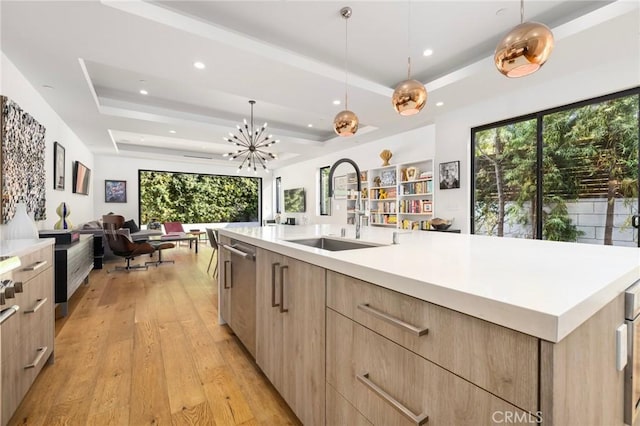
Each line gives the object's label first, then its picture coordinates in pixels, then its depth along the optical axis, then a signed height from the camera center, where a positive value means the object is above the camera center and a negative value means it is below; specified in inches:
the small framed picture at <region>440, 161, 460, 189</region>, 184.7 +24.8
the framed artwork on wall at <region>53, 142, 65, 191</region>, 165.3 +26.4
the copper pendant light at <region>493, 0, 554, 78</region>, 62.6 +36.9
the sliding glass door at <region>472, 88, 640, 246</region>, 123.6 +20.0
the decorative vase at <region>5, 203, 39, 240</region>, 83.7 -5.1
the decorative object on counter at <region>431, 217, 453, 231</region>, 181.5 -7.2
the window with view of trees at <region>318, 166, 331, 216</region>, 338.9 +23.8
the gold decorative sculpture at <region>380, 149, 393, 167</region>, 239.6 +47.6
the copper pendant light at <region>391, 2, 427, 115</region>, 88.0 +35.8
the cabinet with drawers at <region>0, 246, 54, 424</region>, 55.7 -26.9
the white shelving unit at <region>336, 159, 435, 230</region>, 213.5 +14.3
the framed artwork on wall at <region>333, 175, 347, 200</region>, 299.4 +32.9
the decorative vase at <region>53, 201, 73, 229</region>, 159.2 -3.1
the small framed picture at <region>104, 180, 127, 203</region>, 330.3 +23.2
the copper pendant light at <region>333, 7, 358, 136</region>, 113.0 +35.3
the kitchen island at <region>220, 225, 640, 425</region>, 22.7 -11.6
